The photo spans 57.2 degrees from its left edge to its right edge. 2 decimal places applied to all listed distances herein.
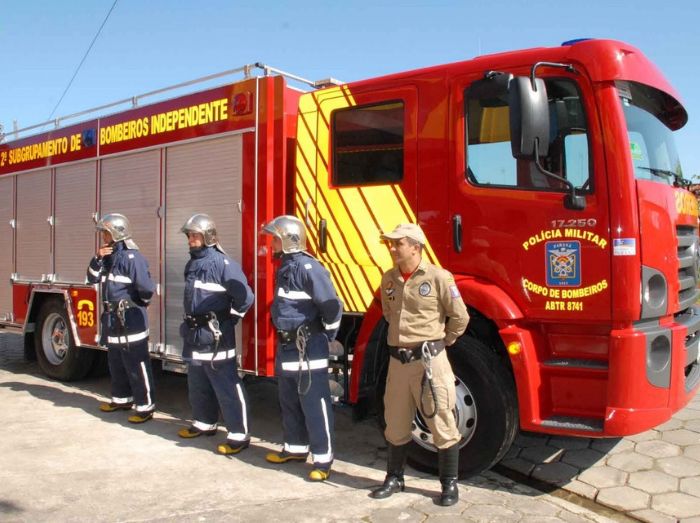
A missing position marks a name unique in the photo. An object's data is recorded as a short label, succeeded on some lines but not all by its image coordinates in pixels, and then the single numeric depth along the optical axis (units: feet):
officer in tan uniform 12.09
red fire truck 11.85
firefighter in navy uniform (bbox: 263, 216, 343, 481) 13.79
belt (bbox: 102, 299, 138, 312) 18.11
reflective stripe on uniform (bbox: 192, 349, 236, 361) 15.57
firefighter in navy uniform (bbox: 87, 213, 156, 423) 18.10
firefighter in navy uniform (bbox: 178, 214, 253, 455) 15.48
